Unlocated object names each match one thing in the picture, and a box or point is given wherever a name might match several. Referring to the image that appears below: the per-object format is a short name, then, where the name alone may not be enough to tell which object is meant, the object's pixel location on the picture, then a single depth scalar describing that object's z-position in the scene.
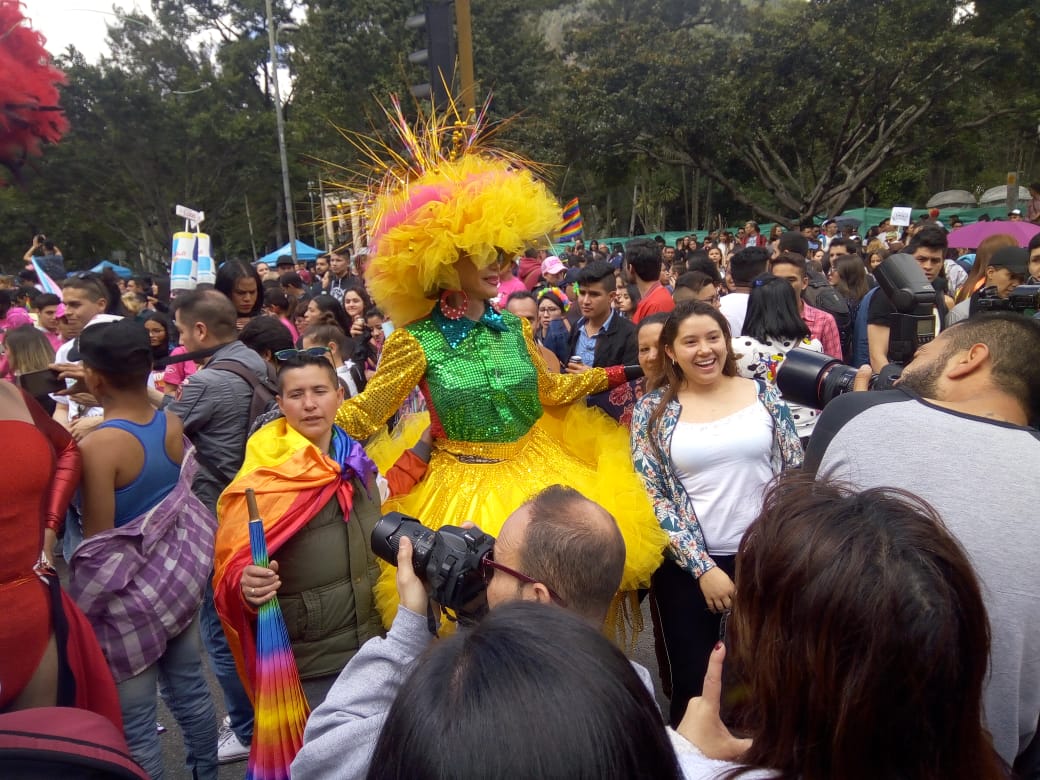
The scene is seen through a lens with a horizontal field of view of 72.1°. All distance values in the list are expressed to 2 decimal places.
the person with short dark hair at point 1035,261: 4.26
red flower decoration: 1.78
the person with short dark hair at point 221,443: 3.04
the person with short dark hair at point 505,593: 1.28
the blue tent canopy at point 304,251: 24.67
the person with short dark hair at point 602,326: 4.60
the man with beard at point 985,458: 1.41
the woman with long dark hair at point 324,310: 5.45
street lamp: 14.80
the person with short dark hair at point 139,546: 2.34
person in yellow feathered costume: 2.54
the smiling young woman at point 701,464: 2.57
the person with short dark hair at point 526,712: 0.78
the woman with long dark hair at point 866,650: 0.97
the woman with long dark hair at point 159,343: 4.74
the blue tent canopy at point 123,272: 25.77
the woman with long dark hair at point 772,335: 3.46
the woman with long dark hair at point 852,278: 6.19
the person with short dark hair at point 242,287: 4.78
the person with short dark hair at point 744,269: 4.58
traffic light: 5.20
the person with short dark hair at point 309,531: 2.23
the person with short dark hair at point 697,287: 4.93
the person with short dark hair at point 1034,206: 8.80
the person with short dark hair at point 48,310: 6.25
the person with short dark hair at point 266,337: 3.82
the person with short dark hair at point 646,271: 4.84
